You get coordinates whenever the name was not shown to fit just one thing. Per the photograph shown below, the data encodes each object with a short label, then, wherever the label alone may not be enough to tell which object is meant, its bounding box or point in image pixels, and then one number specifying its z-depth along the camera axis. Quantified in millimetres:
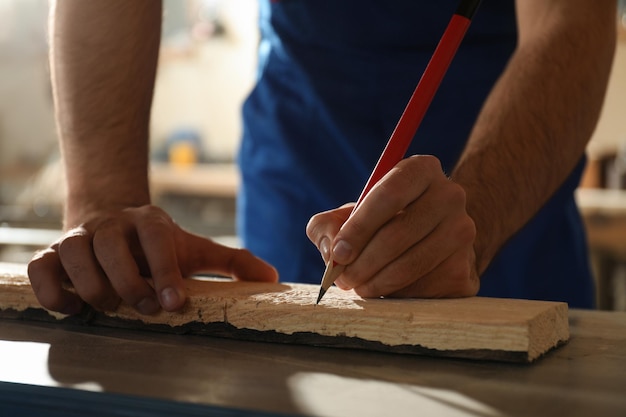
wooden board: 679
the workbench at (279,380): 609
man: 741
